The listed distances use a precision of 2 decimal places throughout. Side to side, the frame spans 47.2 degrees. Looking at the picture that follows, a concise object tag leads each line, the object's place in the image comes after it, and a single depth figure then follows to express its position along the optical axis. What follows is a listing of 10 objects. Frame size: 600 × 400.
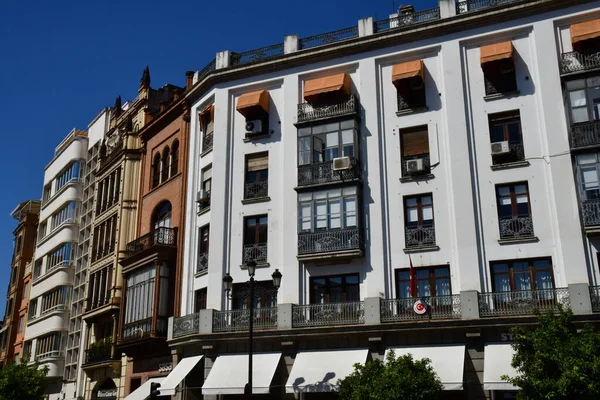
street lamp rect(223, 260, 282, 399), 20.00
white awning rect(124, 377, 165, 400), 28.22
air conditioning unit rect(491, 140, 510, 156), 24.09
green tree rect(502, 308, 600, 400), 17.77
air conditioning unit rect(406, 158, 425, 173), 25.19
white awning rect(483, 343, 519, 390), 20.89
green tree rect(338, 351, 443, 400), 20.11
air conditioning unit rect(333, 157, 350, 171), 25.91
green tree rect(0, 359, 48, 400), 30.89
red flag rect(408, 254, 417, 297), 24.11
